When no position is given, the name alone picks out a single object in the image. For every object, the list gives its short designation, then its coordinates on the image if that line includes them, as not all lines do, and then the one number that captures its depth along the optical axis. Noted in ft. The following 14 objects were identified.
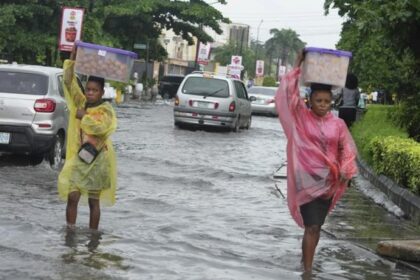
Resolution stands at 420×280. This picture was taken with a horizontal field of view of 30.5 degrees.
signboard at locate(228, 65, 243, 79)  157.05
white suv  37.86
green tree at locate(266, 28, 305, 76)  384.27
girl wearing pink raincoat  19.51
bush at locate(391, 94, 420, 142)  48.16
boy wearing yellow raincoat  22.57
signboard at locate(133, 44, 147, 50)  148.31
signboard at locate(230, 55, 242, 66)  167.22
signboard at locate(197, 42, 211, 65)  170.30
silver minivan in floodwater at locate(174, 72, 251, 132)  71.36
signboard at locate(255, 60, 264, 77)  244.83
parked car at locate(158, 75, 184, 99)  165.78
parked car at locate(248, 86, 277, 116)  113.50
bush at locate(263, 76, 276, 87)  262.55
